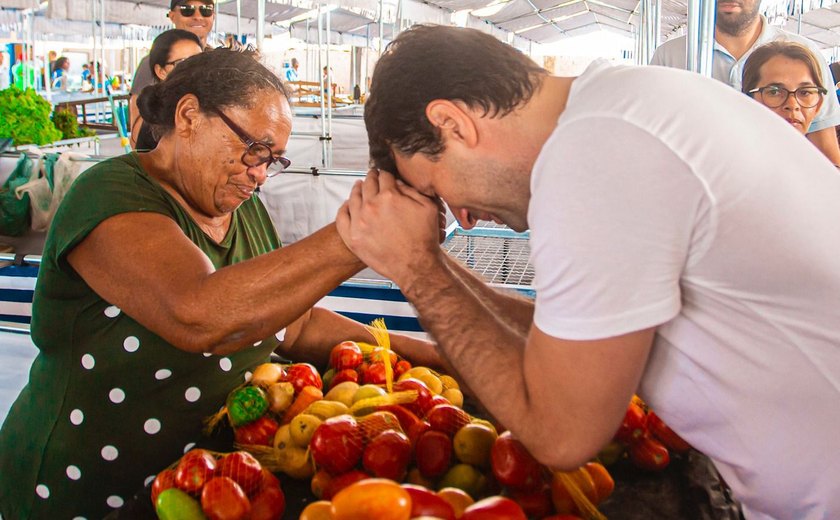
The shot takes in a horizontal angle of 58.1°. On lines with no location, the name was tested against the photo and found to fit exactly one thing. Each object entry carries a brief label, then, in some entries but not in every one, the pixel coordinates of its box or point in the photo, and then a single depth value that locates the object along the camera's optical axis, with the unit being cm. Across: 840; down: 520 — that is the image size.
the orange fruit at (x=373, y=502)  117
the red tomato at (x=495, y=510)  122
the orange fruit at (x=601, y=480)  147
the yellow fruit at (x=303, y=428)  162
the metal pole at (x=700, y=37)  251
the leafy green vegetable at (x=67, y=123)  671
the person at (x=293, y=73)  1866
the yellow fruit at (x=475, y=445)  156
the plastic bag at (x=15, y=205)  502
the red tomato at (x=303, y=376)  191
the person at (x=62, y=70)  1662
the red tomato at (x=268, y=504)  139
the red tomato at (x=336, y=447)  147
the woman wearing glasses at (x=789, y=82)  332
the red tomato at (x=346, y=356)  209
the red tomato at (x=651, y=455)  159
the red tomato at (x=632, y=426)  164
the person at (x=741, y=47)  371
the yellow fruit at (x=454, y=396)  195
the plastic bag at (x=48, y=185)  508
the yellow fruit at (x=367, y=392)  180
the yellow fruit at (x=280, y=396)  180
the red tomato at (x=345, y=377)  201
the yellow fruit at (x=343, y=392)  184
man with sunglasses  498
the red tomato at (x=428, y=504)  121
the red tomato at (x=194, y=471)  140
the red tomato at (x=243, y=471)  143
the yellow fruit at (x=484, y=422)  164
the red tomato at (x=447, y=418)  165
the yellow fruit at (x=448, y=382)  206
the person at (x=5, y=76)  1903
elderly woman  158
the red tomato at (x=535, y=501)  144
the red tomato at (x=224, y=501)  135
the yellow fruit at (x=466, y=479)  153
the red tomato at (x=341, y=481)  142
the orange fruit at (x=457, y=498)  134
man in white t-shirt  104
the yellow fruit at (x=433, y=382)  197
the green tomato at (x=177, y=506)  135
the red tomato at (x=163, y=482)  142
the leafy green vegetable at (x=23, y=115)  561
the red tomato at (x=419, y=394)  179
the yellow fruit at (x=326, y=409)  171
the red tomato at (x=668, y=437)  165
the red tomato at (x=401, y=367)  210
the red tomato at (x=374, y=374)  196
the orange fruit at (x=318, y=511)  126
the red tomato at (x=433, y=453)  153
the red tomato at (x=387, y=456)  147
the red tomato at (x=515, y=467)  143
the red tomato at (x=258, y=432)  170
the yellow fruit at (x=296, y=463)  158
